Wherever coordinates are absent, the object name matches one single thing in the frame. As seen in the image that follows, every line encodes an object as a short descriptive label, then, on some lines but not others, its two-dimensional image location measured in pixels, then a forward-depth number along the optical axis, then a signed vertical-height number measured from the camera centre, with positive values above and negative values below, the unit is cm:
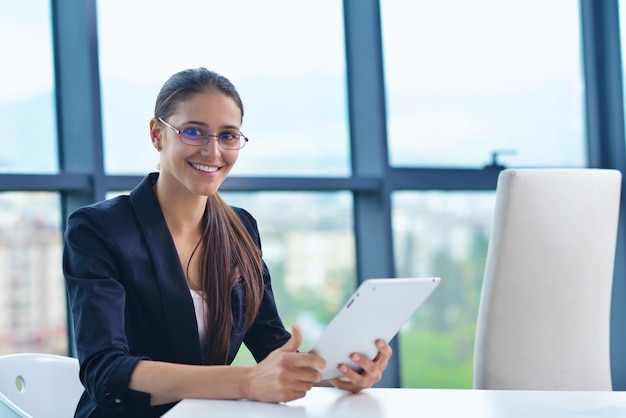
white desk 142 -38
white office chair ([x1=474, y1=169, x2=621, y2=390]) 219 -23
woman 156 -16
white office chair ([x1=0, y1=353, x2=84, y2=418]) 188 -38
